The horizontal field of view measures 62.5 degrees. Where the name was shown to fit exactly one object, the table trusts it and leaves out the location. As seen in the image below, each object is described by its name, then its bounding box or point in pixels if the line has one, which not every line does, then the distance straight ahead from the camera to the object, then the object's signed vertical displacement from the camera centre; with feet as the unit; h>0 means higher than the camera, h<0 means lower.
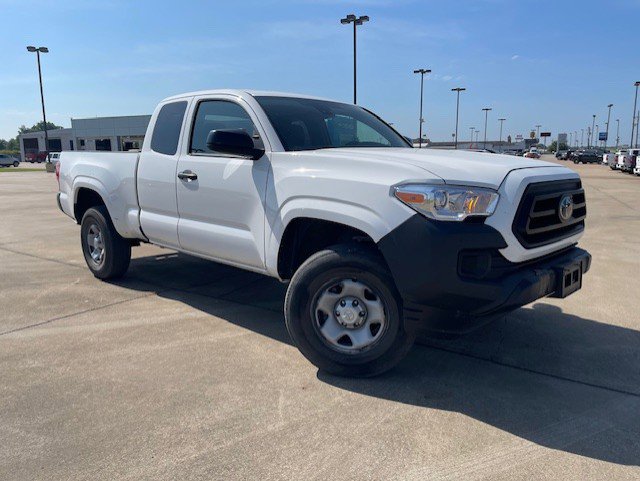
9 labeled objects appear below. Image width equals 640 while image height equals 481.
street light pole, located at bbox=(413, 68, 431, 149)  185.33 +26.40
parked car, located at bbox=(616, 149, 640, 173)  111.04 -3.15
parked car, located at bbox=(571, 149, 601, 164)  207.21 -4.54
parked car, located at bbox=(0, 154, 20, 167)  190.19 -4.28
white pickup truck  9.92 -1.54
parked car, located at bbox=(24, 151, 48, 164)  248.32 -3.71
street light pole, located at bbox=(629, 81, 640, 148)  286.62 +19.21
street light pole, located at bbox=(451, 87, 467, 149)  242.58 +26.03
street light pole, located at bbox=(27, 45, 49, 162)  148.36 +27.45
